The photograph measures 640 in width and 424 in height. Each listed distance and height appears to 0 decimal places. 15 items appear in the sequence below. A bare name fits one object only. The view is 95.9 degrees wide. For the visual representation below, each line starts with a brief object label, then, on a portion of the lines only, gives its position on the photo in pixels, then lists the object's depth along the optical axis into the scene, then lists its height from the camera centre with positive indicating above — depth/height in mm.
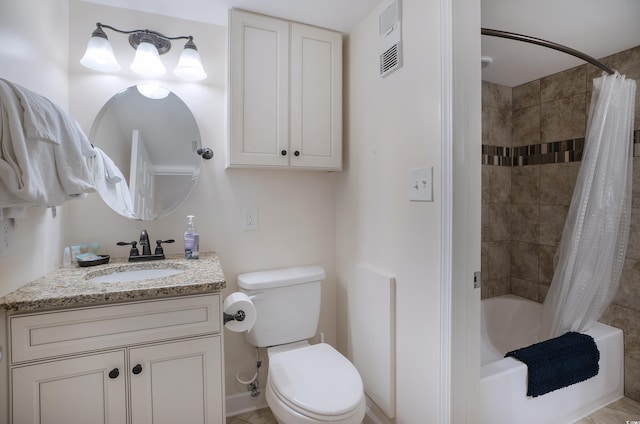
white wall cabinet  1500 +623
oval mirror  1484 +311
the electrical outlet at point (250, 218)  1726 -64
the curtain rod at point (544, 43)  1307 +807
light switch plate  1135 +88
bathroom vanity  929 -499
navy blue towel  1423 -813
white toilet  1111 -739
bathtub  1333 -966
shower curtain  1654 +2
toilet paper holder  1291 -490
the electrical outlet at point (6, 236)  935 -90
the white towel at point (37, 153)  837 +185
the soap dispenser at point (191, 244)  1490 -188
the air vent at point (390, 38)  1296 +783
